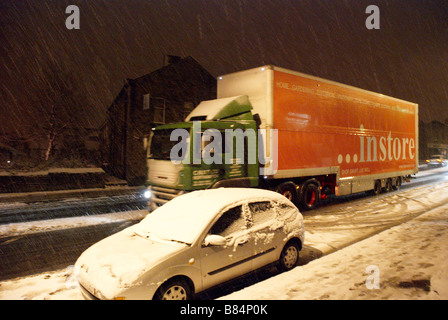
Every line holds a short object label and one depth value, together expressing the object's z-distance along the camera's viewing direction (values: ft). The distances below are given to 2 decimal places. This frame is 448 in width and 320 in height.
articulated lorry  28.71
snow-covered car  12.39
